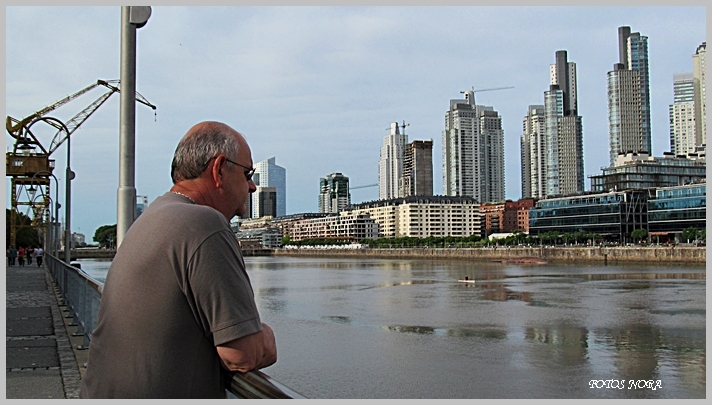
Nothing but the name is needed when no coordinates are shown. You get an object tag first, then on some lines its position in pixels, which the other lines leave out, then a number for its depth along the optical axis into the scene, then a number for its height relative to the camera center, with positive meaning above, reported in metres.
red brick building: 196.77 +4.56
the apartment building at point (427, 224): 197.75 +3.71
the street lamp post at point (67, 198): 22.62 +1.46
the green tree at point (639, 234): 113.85 +0.17
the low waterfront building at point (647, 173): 145.25 +13.54
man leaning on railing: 2.28 -0.25
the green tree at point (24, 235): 77.90 +0.68
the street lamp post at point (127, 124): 6.68 +1.13
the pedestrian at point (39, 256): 48.59 -1.13
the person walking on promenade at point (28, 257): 53.86 -1.37
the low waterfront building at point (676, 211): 108.06 +3.88
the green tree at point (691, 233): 102.75 +0.23
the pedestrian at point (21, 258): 49.50 -1.28
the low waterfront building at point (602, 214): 122.44 +3.94
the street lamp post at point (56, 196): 29.22 +2.40
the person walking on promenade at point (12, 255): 46.87 -1.00
